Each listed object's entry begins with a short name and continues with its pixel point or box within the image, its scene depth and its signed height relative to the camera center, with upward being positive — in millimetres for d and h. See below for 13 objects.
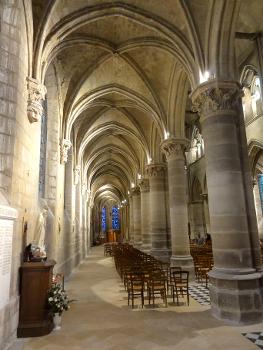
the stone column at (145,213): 22203 +1886
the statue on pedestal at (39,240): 6430 +8
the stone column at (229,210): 6684 +627
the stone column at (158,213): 17516 +1479
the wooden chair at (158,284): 7648 -1236
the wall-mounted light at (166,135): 13745 +4881
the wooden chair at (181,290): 8109 -1668
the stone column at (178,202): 12466 +1534
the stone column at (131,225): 33638 +1453
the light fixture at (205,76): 8273 +4645
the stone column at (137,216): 27406 +2079
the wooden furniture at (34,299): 5879 -1215
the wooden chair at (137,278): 7574 -1142
